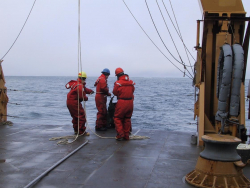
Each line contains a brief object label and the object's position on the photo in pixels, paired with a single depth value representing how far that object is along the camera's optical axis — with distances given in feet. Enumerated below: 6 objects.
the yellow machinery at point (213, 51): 21.54
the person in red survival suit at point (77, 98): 26.64
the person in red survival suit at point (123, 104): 24.93
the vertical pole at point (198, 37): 22.81
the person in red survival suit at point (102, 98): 28.92
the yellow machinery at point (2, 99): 32.48
